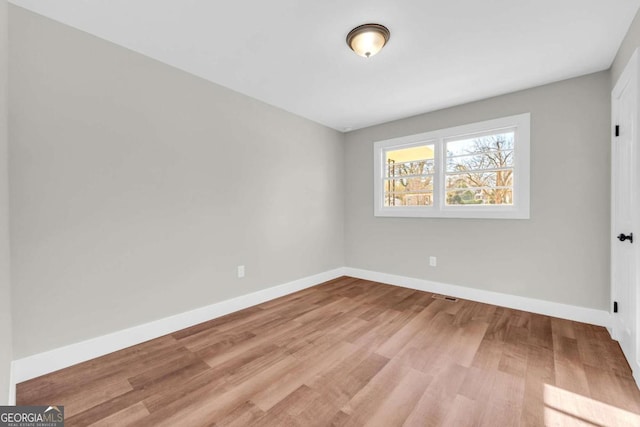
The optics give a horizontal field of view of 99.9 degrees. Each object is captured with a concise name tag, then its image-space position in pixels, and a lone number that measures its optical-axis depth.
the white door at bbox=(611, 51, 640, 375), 1.78
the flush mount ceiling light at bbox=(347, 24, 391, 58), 1.93
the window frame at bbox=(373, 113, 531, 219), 2.97
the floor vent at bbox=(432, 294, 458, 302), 3.37
